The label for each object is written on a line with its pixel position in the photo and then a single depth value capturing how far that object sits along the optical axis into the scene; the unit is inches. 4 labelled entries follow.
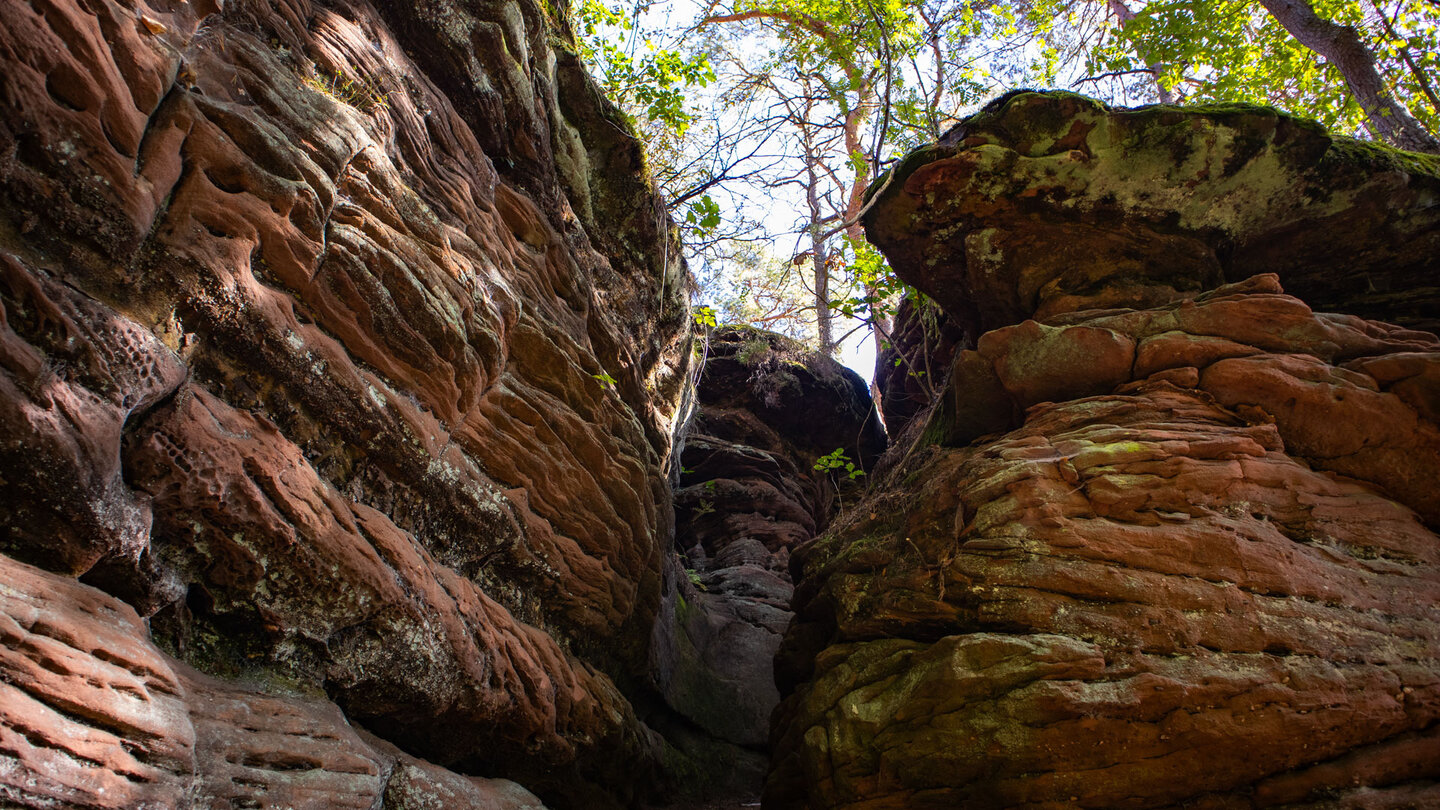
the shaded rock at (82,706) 109.4
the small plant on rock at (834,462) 616.7
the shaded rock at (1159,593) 211.9
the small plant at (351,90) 228.5
